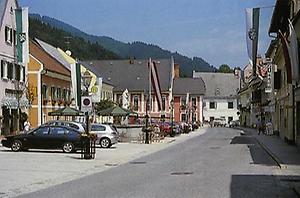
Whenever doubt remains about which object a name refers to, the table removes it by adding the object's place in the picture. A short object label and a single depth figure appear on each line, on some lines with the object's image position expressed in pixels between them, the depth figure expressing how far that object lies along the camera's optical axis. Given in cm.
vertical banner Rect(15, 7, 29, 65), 5259
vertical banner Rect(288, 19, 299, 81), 2680
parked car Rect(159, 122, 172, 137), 6285
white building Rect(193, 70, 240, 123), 14875
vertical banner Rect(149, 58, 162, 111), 5766
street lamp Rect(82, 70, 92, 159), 3058
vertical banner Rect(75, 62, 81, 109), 4050
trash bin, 3048
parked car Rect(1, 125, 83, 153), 3475
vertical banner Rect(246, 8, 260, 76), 3259
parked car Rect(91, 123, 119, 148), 4109
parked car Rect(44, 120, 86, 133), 4003
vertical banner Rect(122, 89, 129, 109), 6702
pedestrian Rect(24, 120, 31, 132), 5044
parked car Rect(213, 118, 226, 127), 13605
